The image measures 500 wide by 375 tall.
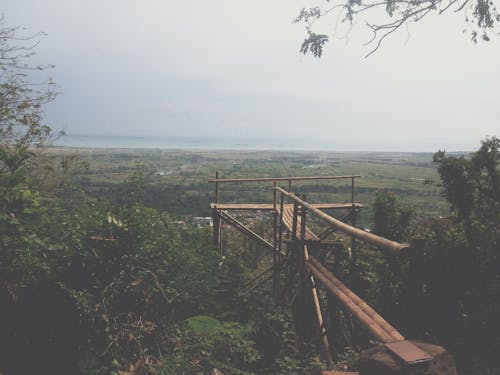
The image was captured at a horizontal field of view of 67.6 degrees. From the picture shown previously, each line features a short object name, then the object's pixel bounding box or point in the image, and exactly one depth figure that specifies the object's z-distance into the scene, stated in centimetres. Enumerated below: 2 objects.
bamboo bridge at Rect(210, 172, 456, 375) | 214
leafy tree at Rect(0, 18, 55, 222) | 343
